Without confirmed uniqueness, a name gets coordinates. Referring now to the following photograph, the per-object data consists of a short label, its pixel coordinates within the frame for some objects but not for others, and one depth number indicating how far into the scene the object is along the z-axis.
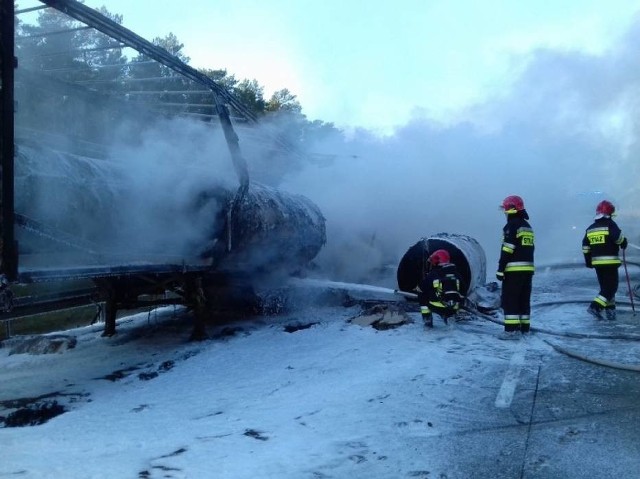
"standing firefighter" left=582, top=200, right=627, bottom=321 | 7.14
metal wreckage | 4.26
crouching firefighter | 6.70
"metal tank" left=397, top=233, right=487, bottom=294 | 8.18
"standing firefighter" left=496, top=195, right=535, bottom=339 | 6.33
